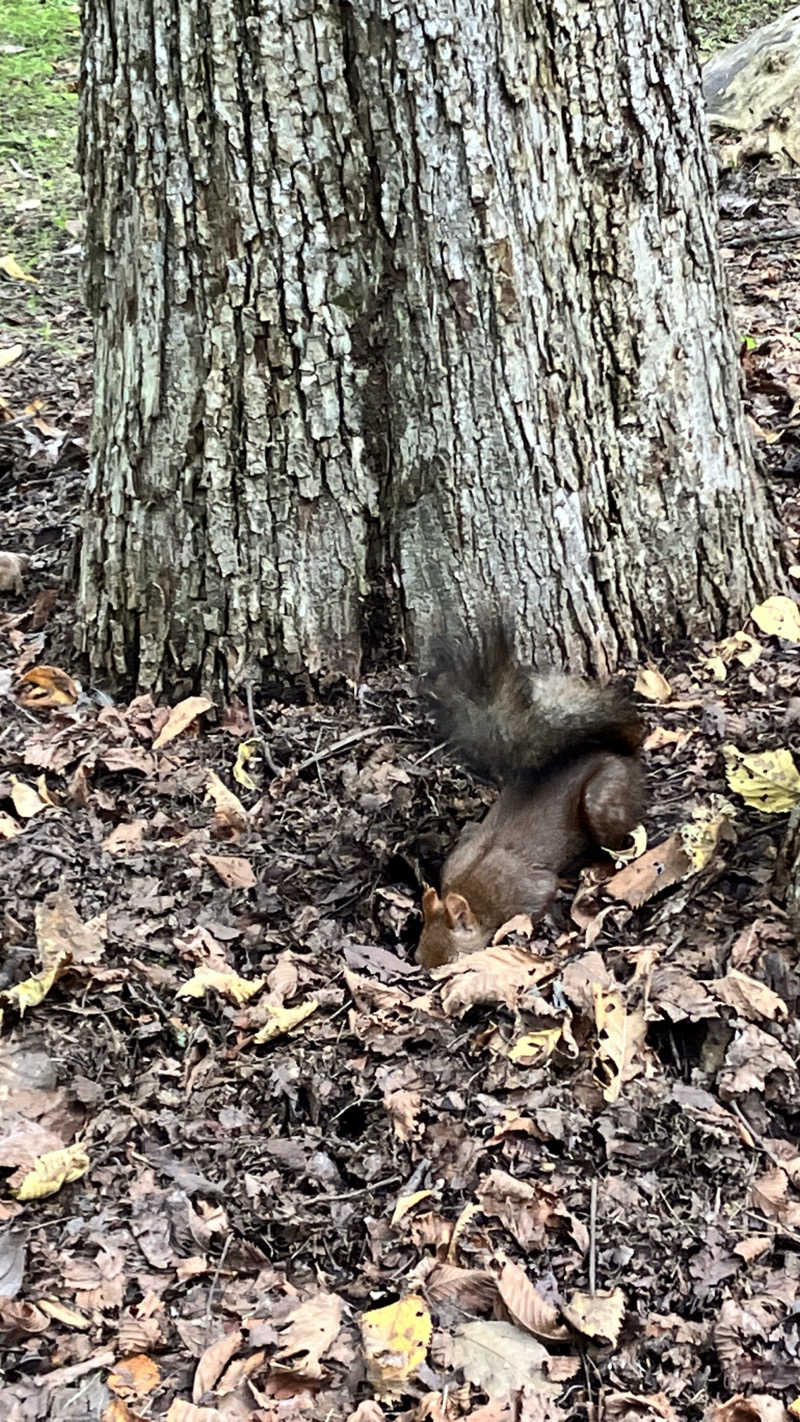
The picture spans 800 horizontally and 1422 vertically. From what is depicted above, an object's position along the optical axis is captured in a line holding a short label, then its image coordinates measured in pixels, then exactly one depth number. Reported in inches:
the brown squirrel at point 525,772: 134.9
